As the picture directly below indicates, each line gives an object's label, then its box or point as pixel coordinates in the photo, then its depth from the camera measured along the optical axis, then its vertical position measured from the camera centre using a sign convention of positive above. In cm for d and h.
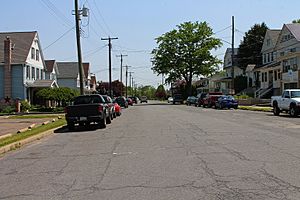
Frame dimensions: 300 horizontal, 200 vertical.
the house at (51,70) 6893 +407
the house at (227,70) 9160 +508
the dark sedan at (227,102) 4931 -64
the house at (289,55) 5316 +466
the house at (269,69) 6351 +366
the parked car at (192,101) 6822 -74
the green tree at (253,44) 8456 +921
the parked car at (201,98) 6139 -25
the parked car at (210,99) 5445 -35
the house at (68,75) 8512 +390
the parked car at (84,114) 2350 -85
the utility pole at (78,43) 3672 +417
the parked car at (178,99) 8759 -52
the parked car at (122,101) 6054 -59
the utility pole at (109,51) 6881 +663
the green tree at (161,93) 16562 +115
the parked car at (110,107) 2859 -62
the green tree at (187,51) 8881 +852
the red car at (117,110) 3675 -107
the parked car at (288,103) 3071 -48
